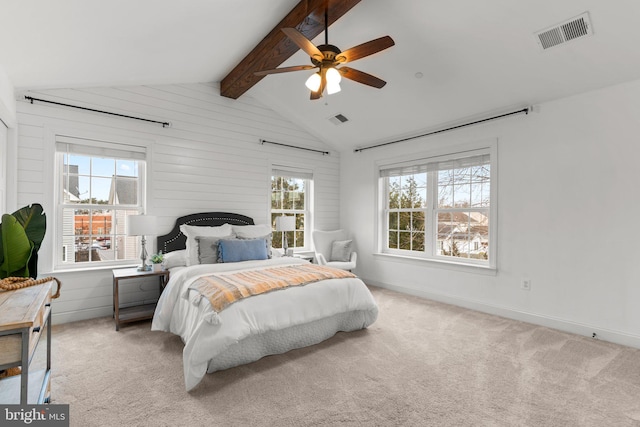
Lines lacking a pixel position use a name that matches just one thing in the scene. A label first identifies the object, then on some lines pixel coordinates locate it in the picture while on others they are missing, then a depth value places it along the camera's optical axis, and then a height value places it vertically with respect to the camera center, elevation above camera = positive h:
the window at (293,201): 5.36 +0.20
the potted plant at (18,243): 1.94 -0.20
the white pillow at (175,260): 3.84 -0.56
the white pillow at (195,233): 3.81 -0.26
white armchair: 5.27 -0.59
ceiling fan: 2.42 +1.22
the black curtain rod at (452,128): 3.67 +1.14
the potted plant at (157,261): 3.75 -0.55
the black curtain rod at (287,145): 5.06 +1.10
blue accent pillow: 3.74 -0.44
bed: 2.38 -0.80
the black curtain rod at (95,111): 3.34 +1.15
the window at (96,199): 3.68 +0.15
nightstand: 3.38 -1.01
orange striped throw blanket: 2.55 -0.60
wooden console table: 1.27 -0.52
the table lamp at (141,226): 3.56 -0.15
